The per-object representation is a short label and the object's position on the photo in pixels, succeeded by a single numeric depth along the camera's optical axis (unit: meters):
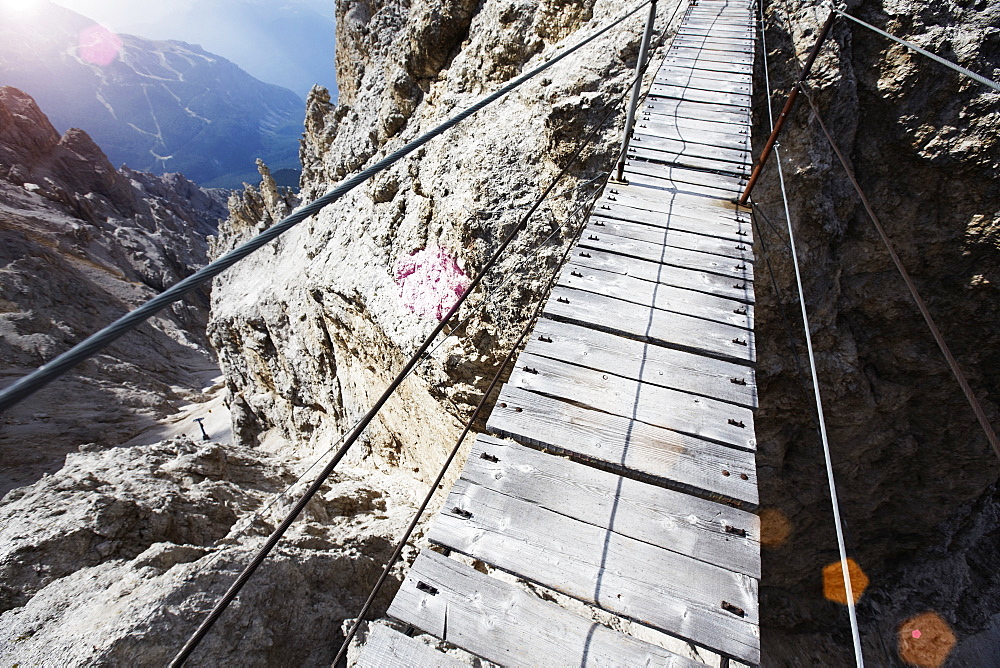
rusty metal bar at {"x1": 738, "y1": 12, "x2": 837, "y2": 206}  3.32
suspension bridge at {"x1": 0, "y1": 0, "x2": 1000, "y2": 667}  2.02
